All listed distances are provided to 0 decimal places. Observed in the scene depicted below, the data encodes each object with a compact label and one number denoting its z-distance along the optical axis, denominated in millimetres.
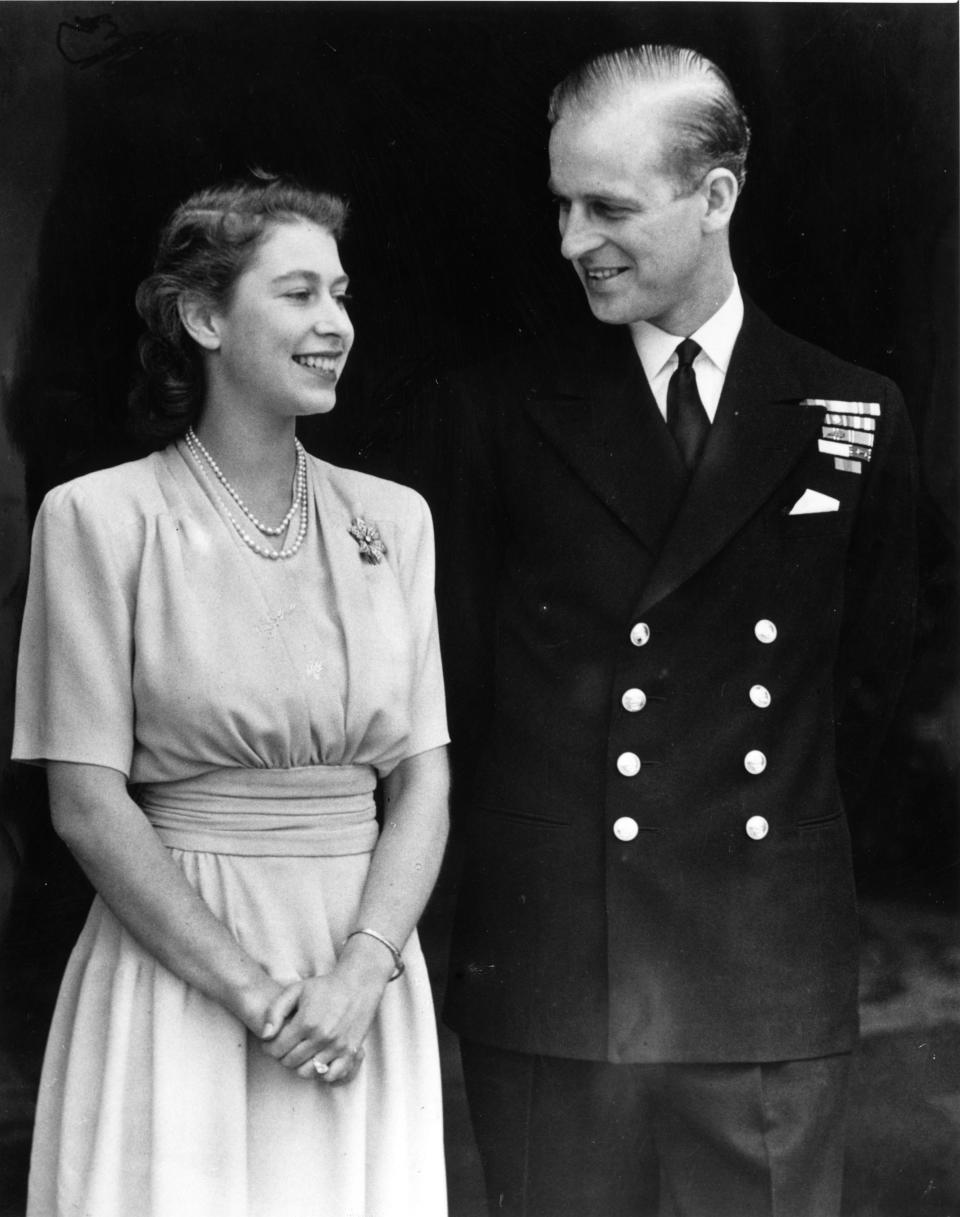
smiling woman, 2486
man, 2846
